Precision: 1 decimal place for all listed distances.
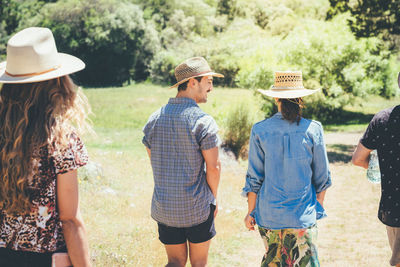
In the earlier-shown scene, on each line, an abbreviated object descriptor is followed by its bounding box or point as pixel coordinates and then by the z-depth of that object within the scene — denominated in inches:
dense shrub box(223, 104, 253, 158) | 410.3
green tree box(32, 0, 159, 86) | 1600.6
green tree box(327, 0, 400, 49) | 392.2
